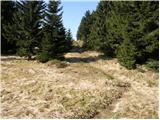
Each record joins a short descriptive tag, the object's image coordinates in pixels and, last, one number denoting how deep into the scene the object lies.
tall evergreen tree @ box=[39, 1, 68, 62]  16.78
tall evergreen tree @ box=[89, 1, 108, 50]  20.76
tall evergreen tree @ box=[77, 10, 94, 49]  29.35
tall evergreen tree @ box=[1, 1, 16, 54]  20.12
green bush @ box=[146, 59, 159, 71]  15.78
